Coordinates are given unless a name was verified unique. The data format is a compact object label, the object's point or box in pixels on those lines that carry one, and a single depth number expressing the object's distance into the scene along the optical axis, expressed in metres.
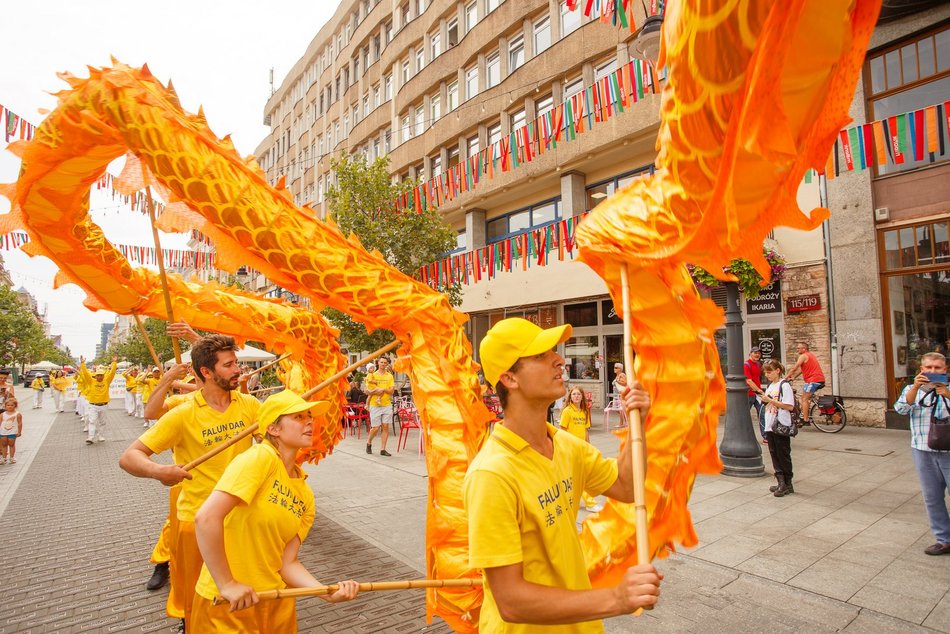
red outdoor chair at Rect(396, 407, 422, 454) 10.11
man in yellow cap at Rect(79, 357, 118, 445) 12.28
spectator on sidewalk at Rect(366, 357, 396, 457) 9.76
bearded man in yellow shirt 2.89
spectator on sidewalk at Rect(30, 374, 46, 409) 23.92
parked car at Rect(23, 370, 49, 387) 50.06
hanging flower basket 7.52
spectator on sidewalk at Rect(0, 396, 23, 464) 9.70
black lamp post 6.82
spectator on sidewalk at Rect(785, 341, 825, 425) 9.41
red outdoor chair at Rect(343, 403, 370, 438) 12.69
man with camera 4.16
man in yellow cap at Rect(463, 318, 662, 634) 1.33
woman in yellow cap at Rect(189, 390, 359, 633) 1.92
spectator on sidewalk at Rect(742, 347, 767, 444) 9.58
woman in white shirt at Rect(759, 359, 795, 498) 5.94
